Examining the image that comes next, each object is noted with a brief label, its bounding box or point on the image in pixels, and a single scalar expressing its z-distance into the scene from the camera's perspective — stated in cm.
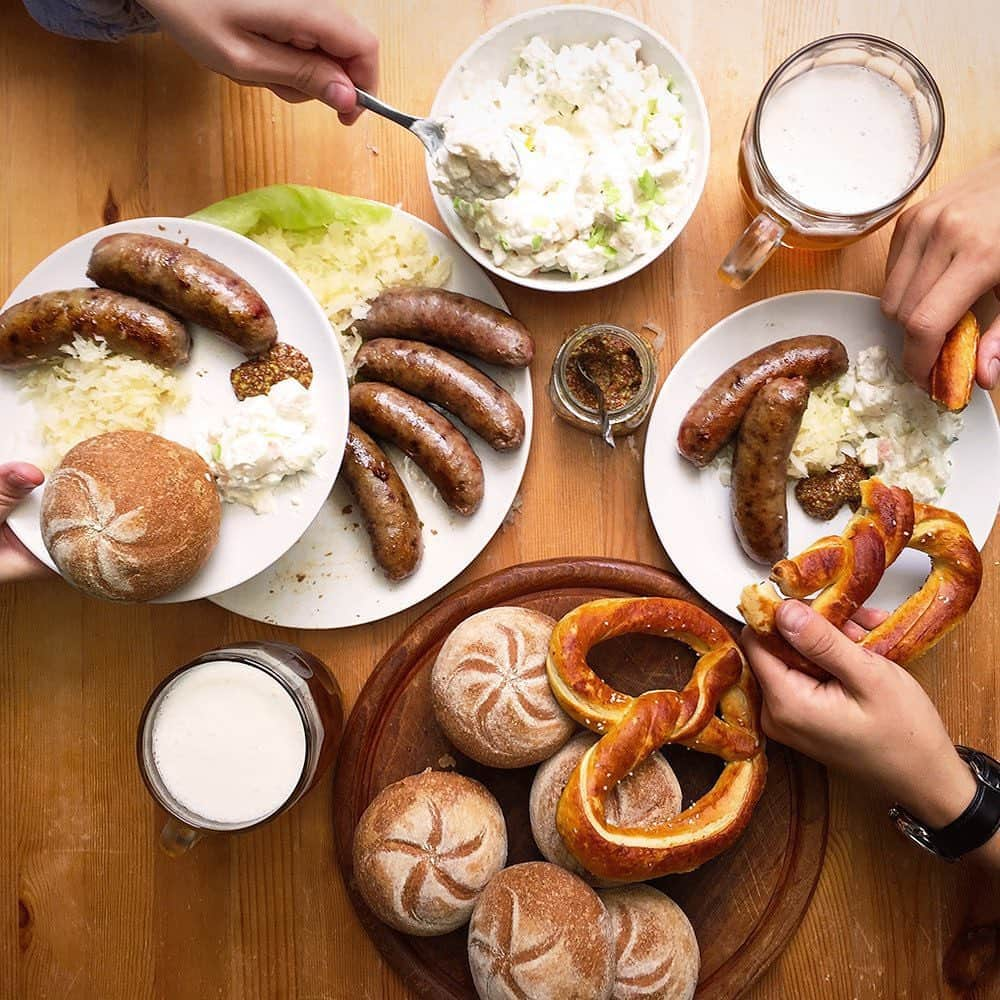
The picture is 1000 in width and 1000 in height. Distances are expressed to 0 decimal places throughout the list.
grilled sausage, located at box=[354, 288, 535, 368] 69
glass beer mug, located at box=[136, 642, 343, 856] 65
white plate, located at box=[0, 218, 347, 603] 64
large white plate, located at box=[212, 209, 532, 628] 71
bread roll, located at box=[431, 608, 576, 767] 65
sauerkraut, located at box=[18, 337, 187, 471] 65
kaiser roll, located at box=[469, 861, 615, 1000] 60
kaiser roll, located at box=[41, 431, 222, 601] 59
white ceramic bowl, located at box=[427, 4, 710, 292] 68
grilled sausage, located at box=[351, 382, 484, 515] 69
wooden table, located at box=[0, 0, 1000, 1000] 72
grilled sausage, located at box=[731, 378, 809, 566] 66
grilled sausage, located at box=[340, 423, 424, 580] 69
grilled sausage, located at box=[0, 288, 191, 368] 64
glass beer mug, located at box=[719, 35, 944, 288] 66
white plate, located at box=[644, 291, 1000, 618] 70
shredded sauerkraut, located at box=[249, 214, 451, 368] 71
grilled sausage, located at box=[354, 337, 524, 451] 69
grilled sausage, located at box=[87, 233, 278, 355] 64
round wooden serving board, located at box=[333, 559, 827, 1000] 70
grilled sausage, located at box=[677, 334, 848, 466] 68
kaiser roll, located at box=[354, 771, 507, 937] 63
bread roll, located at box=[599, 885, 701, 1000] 63
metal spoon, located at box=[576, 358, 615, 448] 69
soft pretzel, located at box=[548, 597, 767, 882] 62
